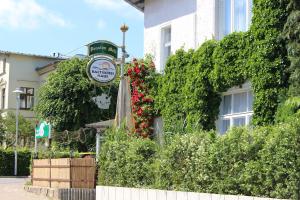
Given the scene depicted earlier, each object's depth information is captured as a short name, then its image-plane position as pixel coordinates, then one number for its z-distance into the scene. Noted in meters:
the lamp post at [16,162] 43.00
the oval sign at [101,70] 20.70
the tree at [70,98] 39.78
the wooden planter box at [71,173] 20.53
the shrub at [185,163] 13.34
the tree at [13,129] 52.07
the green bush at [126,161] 16.00
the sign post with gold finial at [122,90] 20.46
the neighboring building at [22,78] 59.16
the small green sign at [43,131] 28.40
